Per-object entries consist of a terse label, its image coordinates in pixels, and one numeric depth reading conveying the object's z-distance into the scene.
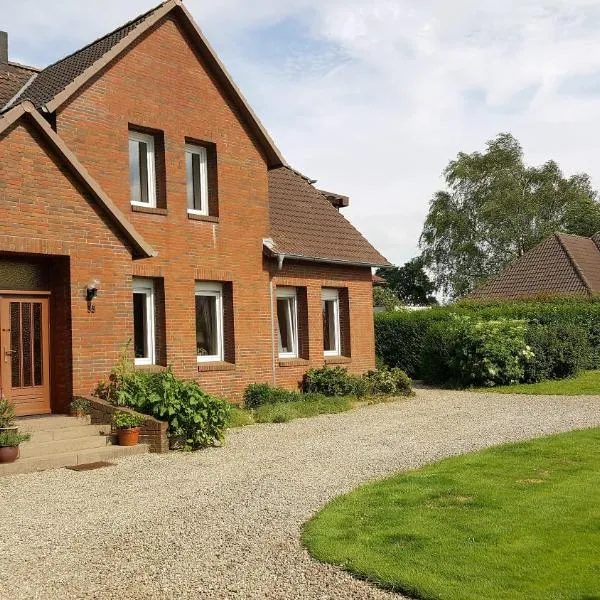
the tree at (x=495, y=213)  53.69
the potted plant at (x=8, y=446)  10.04
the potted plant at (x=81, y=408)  12.30
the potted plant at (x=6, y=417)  10.35
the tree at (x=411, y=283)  75.65
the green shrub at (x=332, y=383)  18.55
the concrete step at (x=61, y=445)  10.65
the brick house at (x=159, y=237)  12.35
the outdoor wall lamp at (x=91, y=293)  12.68
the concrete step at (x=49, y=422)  11.52
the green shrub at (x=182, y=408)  11.76
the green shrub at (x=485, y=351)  21.06
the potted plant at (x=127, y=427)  11.55
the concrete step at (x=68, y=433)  11.19
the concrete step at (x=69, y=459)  10.07
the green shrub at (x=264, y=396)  16.92
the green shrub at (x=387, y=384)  19.33
